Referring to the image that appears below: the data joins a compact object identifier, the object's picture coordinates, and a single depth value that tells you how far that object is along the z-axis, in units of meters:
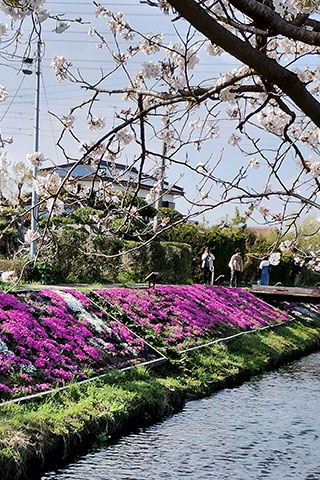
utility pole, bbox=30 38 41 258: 24.53
